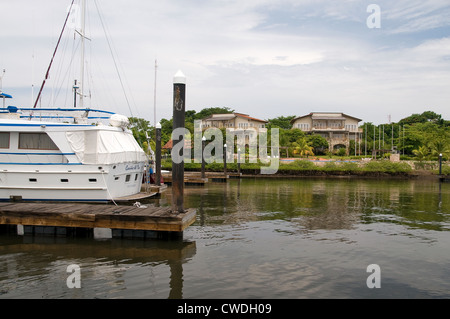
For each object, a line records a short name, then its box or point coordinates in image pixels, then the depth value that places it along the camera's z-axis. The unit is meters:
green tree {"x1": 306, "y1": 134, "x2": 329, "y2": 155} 62.81
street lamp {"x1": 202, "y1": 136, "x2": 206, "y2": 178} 31.83
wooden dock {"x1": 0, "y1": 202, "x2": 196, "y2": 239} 10.30
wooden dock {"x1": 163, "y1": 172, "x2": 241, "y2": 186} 30.34
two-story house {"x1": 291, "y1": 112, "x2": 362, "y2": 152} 68.62
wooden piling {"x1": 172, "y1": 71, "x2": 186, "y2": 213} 10.52
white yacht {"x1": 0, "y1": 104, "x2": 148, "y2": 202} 15.70
